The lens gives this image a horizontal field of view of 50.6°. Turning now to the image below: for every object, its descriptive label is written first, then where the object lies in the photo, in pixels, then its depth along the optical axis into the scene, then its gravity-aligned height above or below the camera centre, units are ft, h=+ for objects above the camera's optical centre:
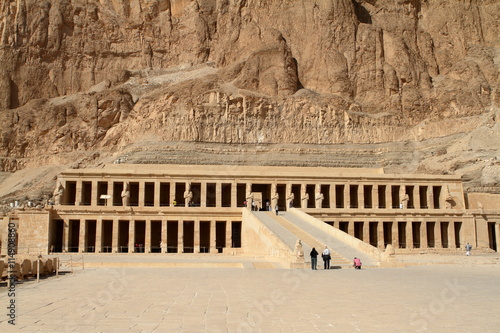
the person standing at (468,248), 131.34 -9.91
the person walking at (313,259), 79.51 -7.72
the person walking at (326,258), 80.84 -7.73
